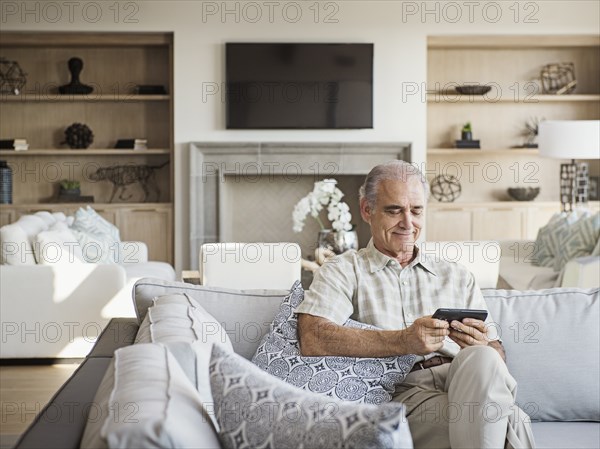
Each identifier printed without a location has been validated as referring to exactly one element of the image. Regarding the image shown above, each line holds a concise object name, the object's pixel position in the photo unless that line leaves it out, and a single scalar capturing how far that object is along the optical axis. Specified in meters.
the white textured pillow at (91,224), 6.16
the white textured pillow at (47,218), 6.07
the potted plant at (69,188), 8.09
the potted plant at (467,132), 8.19
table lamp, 6.55
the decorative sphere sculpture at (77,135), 8.06
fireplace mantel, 7.83
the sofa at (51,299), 5.16
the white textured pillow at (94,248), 5.62
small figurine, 7.95
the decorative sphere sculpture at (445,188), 8.38
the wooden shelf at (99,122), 7.98
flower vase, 5.27
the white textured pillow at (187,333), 2.00
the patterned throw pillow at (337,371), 2.42
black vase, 7.98
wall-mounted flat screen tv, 7.73
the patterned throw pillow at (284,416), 1.47
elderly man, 2.12
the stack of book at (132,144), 8.05
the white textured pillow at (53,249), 5.21
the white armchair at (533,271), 5.01
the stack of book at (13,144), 7.97
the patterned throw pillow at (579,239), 5.82
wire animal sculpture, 8.27
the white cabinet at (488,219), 8.02
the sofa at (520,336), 2.35
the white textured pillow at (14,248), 5.18
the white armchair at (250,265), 4.22
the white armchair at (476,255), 3.91
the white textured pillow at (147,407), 1.41
